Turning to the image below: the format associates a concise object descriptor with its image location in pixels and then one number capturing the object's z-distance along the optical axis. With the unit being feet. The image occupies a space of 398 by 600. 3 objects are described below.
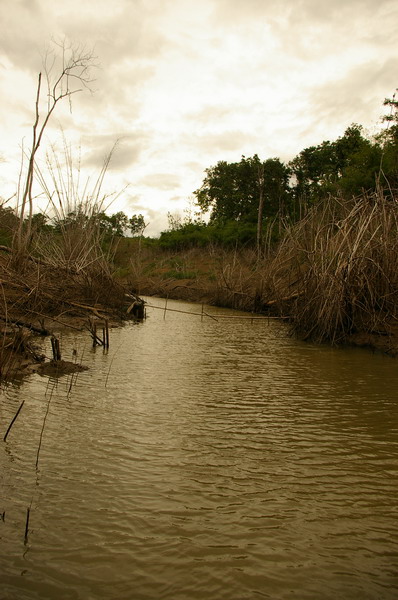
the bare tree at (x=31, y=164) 23.67
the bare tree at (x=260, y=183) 86.26
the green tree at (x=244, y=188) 96.99
